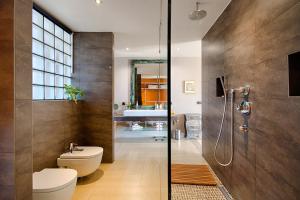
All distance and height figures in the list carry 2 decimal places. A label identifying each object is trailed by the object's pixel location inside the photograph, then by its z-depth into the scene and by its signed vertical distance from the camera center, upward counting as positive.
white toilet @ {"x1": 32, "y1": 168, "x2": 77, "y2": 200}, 1.33 -0.74
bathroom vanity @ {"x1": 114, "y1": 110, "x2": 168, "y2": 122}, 3.33 -0.33
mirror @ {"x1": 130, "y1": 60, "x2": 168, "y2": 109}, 3.49 +0.40
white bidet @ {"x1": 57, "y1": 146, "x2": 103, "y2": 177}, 2.00 -0.77
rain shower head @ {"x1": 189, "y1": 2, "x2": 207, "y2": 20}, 1.83 +1.01
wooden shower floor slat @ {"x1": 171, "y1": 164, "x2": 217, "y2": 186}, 2.09 -1.06
